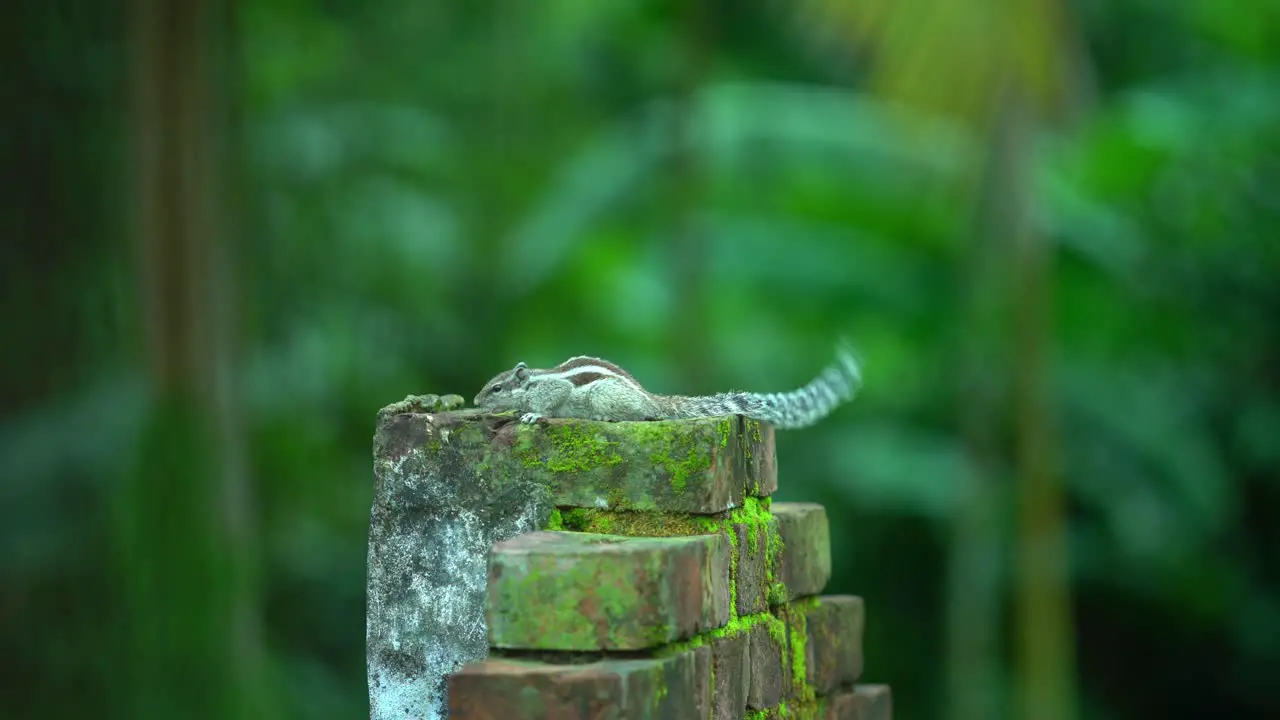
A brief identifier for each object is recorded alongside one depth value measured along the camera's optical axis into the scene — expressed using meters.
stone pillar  5.56
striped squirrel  6.81
